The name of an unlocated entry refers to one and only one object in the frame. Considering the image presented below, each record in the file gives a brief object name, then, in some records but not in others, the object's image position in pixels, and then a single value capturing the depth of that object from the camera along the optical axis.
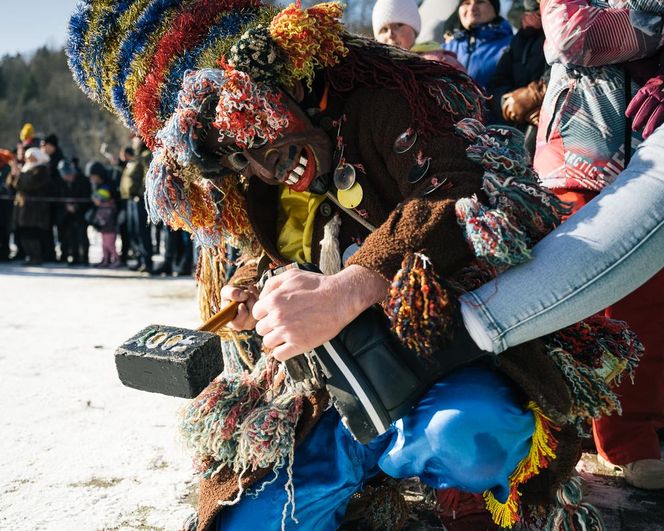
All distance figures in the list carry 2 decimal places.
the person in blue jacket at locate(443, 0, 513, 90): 3.38
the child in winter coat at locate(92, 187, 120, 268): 8.09
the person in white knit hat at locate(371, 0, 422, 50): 3.18
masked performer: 1.23
